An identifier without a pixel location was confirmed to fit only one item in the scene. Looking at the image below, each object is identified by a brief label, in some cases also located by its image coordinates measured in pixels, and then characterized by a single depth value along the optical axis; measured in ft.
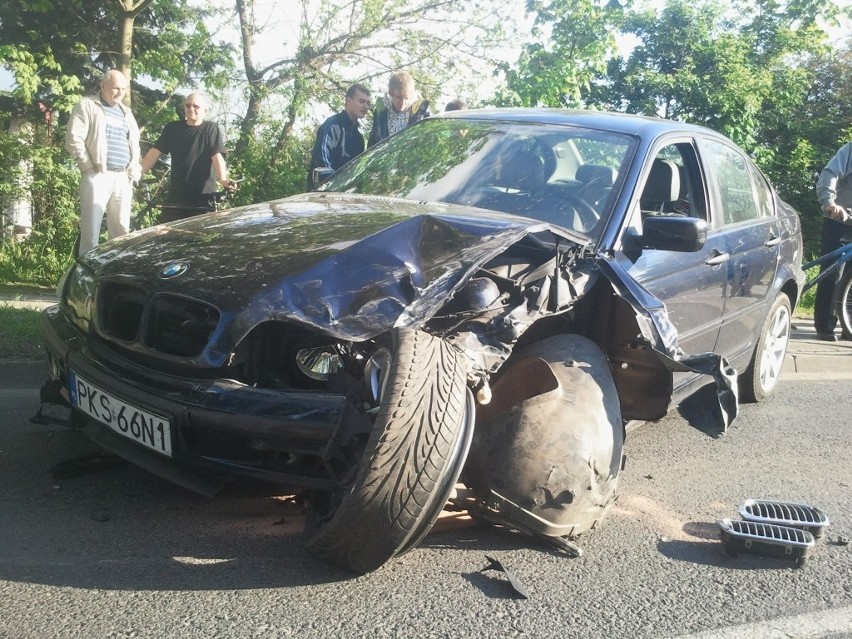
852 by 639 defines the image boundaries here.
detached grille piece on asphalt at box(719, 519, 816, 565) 11.35
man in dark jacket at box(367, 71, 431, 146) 24.54
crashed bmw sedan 9.46
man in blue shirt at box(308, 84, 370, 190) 24.07
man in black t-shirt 25.52
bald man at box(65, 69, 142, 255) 23.92
